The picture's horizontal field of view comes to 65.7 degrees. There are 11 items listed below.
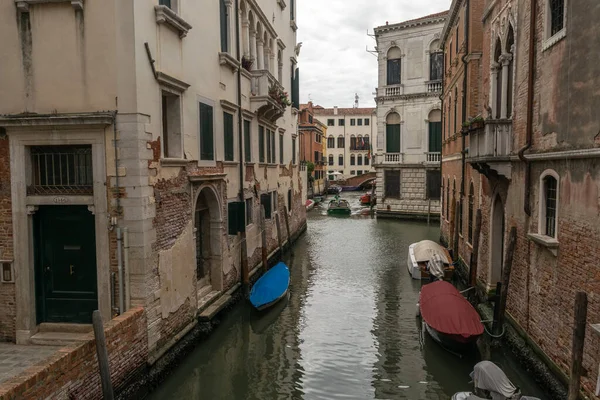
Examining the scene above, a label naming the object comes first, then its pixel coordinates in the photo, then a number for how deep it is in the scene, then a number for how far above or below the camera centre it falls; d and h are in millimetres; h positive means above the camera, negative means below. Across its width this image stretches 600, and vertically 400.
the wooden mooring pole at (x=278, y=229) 16200 -1895
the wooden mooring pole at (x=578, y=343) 5219 -1929
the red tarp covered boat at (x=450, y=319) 8047 -2624
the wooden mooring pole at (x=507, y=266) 8078 -1620
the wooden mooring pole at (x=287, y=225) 17938 -1972
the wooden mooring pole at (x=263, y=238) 13531 -1825
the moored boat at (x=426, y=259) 13508 -2605
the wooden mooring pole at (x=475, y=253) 10844 -1901
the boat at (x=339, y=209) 32469 -2409
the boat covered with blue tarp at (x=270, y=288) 10805 -2754
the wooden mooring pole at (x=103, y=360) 5383 -2153
